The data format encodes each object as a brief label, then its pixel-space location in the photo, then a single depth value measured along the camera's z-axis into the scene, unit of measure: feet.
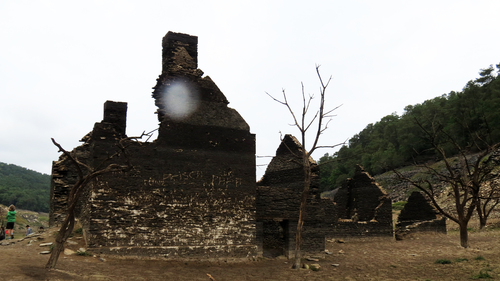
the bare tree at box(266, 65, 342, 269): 44.04
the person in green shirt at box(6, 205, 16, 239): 51.43
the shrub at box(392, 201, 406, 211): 140.73
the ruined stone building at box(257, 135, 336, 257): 52.54
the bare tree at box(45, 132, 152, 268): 30.31
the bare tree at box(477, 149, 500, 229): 103.47
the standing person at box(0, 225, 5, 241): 53.26
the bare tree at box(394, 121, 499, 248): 48.95
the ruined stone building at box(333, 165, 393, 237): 72.54
